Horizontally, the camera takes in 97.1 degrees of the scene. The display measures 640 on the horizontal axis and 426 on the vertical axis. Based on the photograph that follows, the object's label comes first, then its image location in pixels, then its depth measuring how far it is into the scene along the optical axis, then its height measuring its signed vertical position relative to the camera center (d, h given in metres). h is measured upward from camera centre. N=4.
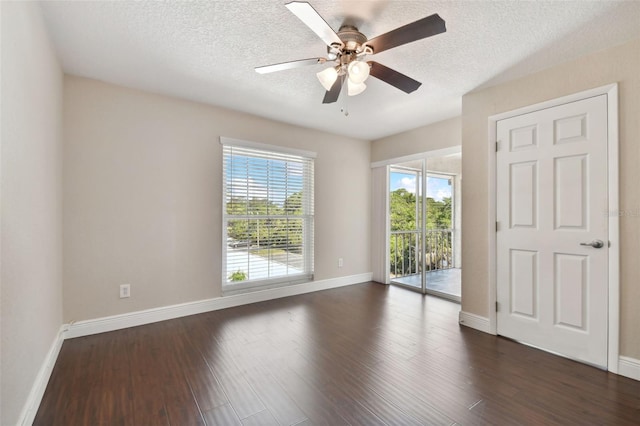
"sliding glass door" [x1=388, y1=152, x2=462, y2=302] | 4.26 -0.20
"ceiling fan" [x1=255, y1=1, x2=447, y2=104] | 1.53 +1.04
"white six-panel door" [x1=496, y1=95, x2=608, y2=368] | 2.21 -0.14
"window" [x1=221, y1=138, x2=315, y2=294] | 3.60 -0.05
